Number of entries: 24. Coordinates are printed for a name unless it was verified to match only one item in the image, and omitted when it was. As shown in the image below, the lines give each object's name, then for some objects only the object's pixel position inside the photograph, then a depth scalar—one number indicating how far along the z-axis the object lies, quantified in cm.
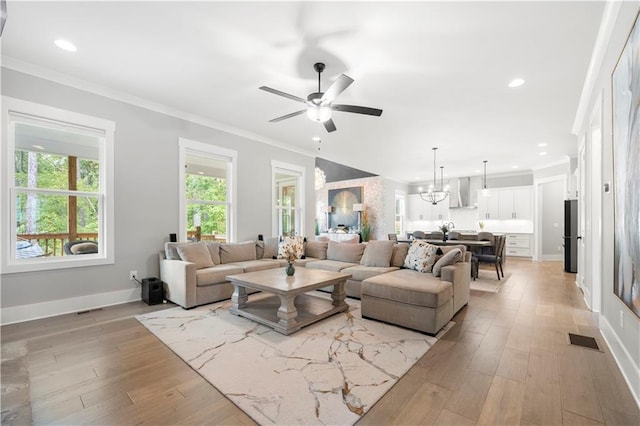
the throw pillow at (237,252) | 467
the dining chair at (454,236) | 678
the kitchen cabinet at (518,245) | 875
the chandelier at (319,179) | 1082
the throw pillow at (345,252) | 492
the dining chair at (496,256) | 554
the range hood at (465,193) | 1005
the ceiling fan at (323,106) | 290
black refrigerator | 622
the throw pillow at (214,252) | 448
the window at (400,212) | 1130
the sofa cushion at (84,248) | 369
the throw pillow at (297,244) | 496
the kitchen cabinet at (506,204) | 899
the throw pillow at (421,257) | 376
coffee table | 289
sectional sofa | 295
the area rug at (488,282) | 484
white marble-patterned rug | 177
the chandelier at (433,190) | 742
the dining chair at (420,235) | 723
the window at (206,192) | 468
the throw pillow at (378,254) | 437
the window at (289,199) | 636
